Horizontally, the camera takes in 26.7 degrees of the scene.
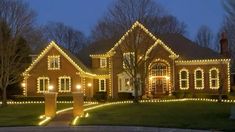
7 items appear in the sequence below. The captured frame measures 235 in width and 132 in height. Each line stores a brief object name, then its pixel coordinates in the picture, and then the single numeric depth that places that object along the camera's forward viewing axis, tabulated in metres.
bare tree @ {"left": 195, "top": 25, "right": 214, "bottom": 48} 97.12
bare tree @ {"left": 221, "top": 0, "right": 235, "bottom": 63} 21.86
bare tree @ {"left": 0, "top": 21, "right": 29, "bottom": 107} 43.84
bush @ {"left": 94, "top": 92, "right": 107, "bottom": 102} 52.69
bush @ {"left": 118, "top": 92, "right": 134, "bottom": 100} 53.58
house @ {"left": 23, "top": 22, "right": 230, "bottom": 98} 54.03
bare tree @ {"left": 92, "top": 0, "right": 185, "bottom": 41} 47.53
